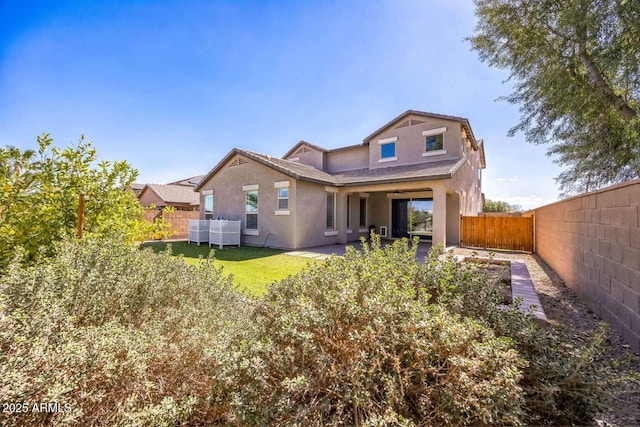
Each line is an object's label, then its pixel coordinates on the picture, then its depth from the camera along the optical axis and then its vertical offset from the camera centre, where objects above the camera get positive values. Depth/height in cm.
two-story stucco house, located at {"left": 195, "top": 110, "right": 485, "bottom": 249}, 1266 +173
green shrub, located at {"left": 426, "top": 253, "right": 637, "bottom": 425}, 163 -101
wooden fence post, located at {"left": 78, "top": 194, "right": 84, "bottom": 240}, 420 +7
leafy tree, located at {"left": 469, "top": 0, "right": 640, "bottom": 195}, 747 +504
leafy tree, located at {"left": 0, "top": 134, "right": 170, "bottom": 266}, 388 +38
